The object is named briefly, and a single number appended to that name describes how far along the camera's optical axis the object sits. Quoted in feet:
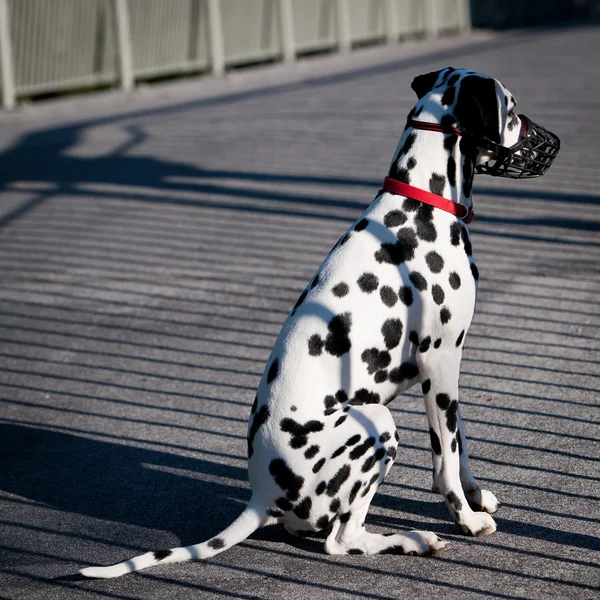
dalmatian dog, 24.59
